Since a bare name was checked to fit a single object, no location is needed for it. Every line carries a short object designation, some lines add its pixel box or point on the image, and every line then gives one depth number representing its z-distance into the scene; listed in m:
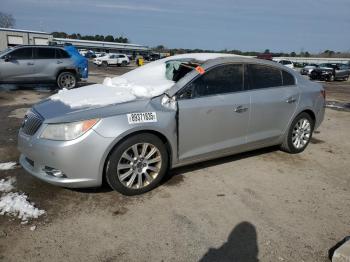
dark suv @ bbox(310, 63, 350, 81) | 29.70
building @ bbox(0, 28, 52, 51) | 62.34
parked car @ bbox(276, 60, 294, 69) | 34.92
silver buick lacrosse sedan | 3.68
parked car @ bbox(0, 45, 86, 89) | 12.49
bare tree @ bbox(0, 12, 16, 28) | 84.92
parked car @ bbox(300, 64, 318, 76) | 33.09
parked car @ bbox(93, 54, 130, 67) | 44.34
